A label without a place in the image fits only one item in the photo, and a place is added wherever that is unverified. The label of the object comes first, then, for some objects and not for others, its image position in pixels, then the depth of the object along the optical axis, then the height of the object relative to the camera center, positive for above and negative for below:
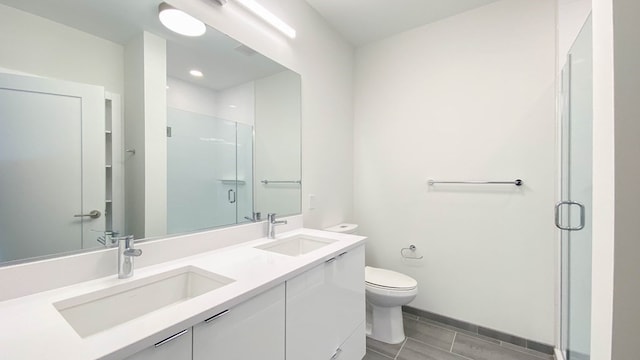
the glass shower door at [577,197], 1.20 -0.11
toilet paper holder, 2.26 -0.70
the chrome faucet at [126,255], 0.93 -0.29
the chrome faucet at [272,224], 1.62 -0.30
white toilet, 1.79 -0.91
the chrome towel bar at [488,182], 1.83 -0.03
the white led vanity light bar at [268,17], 1.50 +1.07
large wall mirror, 0.82 +0.22
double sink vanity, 0.59 -0.42
